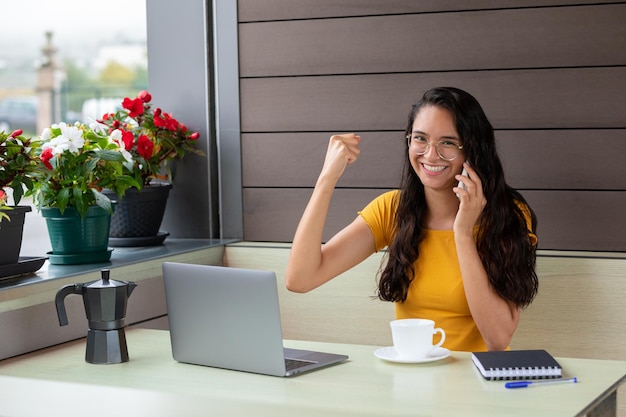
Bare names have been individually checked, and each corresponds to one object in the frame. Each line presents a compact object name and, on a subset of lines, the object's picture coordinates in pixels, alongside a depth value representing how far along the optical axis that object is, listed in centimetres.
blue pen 173
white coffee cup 191
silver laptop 184
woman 228
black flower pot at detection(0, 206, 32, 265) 229
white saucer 190
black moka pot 203
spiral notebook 177
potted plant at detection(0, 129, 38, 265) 230
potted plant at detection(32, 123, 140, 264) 252
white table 163
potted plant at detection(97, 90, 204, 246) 301
